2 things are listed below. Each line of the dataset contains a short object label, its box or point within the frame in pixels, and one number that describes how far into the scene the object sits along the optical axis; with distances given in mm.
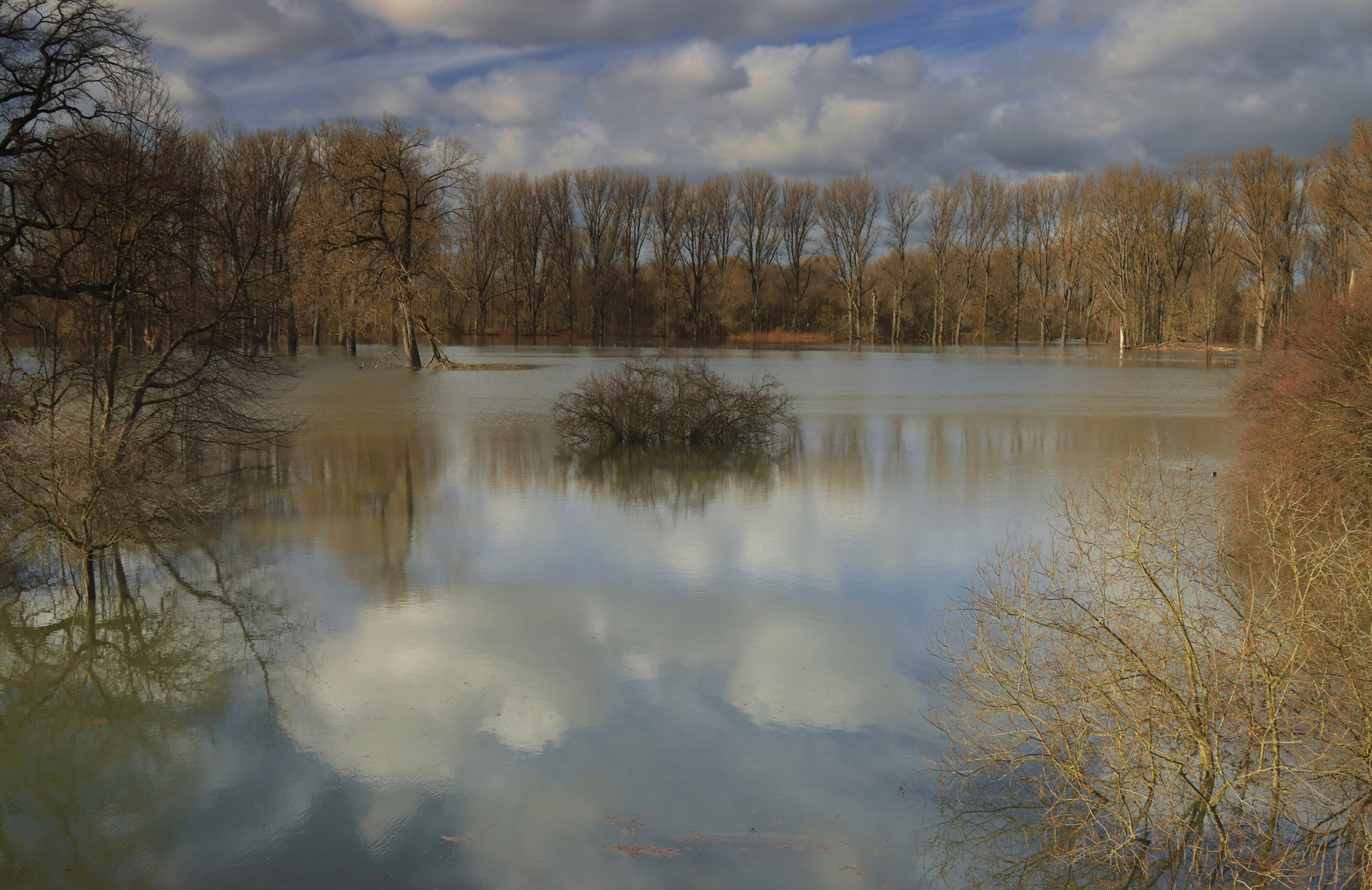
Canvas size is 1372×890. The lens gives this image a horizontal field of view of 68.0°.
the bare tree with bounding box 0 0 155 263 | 14773
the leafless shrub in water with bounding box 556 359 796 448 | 20562
